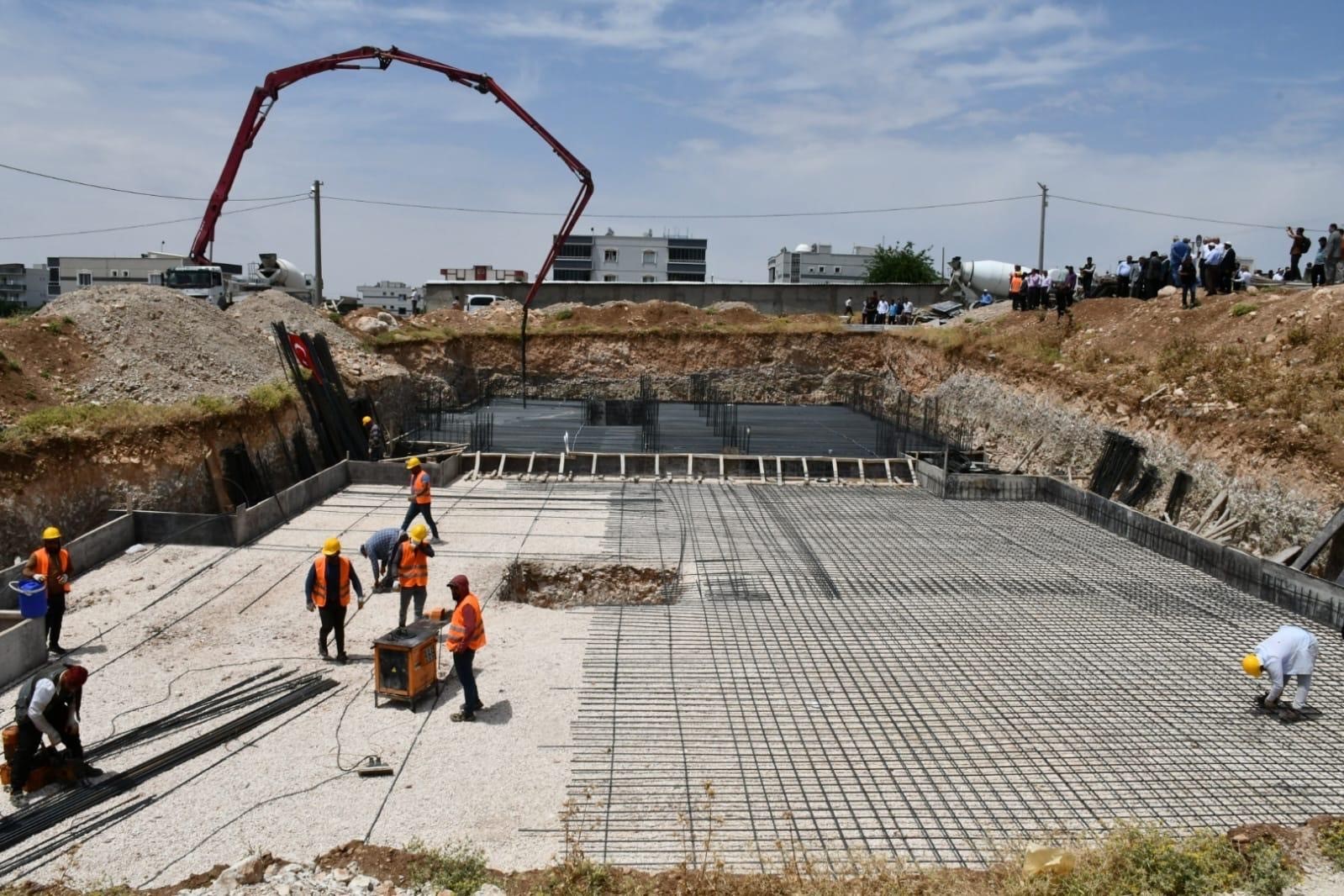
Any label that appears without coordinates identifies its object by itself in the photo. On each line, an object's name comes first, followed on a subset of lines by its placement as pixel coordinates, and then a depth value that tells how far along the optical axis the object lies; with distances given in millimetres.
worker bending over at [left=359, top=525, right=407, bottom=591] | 9297
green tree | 54594
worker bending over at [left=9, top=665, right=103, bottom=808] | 5301
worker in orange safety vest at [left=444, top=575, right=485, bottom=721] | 6355
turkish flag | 15969
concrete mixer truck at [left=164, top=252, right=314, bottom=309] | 23953
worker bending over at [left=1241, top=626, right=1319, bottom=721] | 6688
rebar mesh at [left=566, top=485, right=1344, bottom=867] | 5406
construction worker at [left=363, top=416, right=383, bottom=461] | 15516
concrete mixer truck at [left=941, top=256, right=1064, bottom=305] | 29797
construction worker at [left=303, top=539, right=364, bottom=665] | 7309
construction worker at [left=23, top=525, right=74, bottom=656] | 7391
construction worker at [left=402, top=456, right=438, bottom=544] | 10641
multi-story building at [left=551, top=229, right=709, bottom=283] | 67688
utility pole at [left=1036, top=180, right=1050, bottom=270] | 32188
